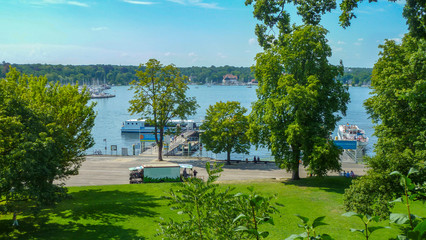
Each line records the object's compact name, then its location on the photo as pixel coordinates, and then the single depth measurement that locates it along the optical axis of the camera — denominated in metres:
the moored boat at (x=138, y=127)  92.81
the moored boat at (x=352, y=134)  75.12
